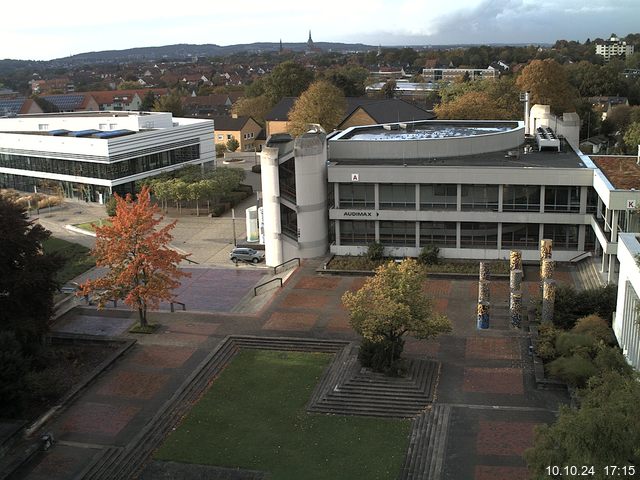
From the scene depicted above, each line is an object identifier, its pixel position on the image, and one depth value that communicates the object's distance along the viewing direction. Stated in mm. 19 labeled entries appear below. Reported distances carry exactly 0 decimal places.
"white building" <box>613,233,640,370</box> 27906
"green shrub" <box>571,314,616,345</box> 31719
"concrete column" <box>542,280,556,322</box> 35000
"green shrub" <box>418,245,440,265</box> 46750
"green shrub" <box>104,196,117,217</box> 64731
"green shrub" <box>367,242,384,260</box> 47469
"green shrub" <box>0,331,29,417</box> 27359
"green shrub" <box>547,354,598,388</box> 28703
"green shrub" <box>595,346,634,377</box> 25188
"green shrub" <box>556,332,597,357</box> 30405
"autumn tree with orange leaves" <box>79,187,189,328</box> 36031
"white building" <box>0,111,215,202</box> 71988
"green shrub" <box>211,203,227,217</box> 66000
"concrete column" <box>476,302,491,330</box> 35906
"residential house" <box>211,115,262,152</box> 105062
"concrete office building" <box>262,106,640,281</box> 45875
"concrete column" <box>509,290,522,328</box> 35812
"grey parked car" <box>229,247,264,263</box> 51125
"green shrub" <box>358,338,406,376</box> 31250
